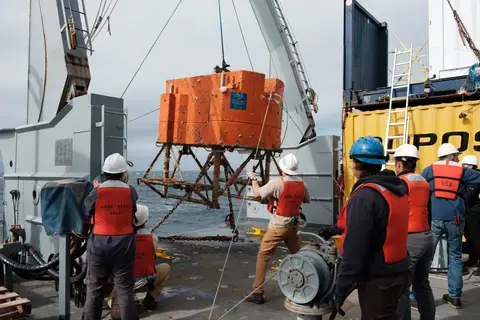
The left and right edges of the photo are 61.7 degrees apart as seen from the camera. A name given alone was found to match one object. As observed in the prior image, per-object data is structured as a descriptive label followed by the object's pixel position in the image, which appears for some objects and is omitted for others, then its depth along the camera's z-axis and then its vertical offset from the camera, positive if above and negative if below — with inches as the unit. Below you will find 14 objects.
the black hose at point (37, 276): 194.6 -58.4
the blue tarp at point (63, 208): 163.8 -21.0
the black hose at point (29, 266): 184.5 -50.1
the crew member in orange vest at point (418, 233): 144.6 -26.8
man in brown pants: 195.3 -23.2
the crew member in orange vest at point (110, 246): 140.1 -30.8
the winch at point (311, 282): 121.0 -37.4
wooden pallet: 155.4 -58.6
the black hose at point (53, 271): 175.9 -52.8
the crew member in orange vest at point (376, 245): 97.8 -21.2
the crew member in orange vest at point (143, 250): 165.6 -38.2
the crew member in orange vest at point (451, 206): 178.4 -20.6
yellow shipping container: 271.4 +24.5
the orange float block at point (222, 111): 280.8 +35.0
